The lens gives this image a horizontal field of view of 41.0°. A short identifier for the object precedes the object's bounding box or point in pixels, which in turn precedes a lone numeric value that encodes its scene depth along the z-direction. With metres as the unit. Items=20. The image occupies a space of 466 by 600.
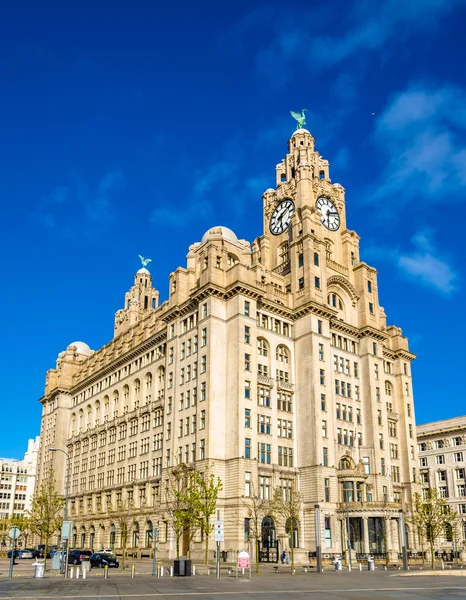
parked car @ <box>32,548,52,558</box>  89.81
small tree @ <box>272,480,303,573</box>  69.75
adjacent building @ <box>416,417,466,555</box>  119.00
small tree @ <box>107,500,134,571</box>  81.79
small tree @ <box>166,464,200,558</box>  65.88
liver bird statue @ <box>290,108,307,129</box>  113.62
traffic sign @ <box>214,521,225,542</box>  45.42
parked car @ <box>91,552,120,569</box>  61.98
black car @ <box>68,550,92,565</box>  68.44
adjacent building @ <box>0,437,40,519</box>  197.07
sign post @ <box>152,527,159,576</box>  51.59
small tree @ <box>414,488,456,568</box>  69.67
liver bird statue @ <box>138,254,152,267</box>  140.64
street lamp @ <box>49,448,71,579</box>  50.84
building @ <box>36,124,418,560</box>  77.81
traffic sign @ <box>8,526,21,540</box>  42.14
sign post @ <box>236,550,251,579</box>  43.65
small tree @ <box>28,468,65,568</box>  71.12
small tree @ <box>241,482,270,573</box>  72.00
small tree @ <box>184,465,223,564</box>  62.84
